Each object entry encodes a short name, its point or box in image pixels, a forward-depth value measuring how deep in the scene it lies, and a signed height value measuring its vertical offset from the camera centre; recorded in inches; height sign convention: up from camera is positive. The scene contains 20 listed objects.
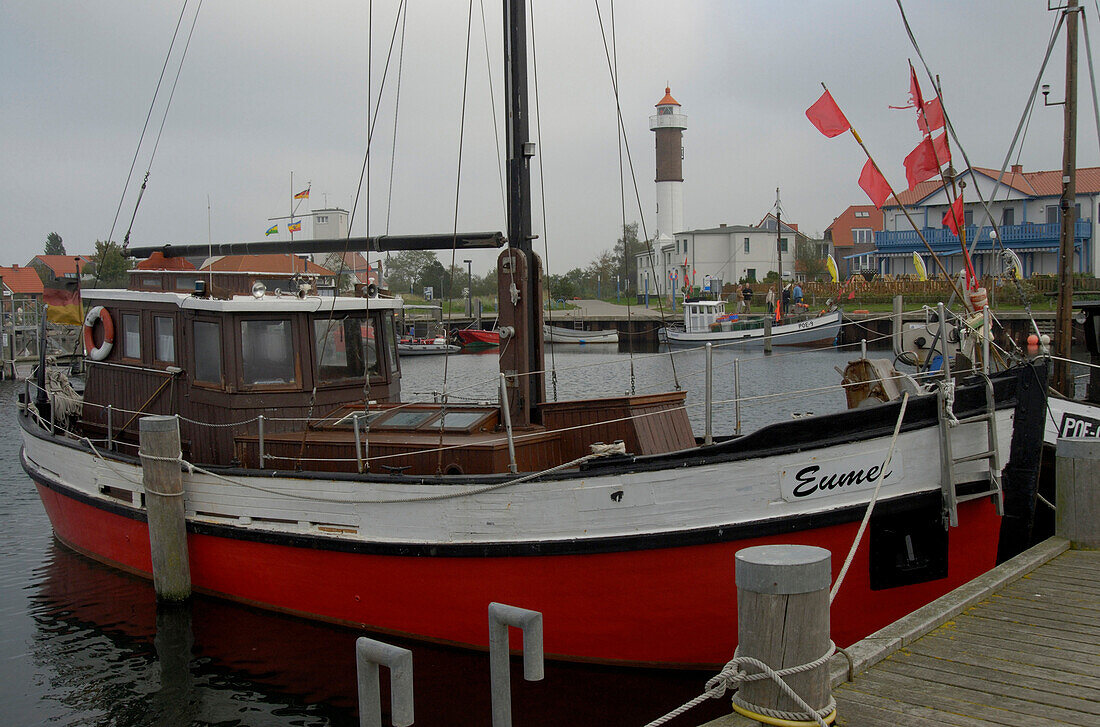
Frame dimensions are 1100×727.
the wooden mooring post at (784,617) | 138.3 -51.2
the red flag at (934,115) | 367.8 +76.0
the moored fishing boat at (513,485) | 263.0 -59.6
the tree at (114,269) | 1565.5 +90.1
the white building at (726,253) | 2684.5 +142.4
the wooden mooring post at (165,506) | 341.1 -75.0
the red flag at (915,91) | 356.8 +83.6
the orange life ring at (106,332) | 423.2 -7.0
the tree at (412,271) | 2974.9 +139.3
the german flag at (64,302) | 501.4 +10.0
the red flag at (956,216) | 351.9 +31.4
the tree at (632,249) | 3247.8 +202.1
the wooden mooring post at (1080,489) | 273.1 -63.2
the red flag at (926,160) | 358.6 +55.3
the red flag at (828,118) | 319.6 +65.7
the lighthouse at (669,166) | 2768.2 +433.2
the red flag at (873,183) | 329.4 +43.0
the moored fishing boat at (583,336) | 2107.5 -79.6
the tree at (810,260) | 2650.1 +114.6
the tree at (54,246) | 4372.5 +366.4
